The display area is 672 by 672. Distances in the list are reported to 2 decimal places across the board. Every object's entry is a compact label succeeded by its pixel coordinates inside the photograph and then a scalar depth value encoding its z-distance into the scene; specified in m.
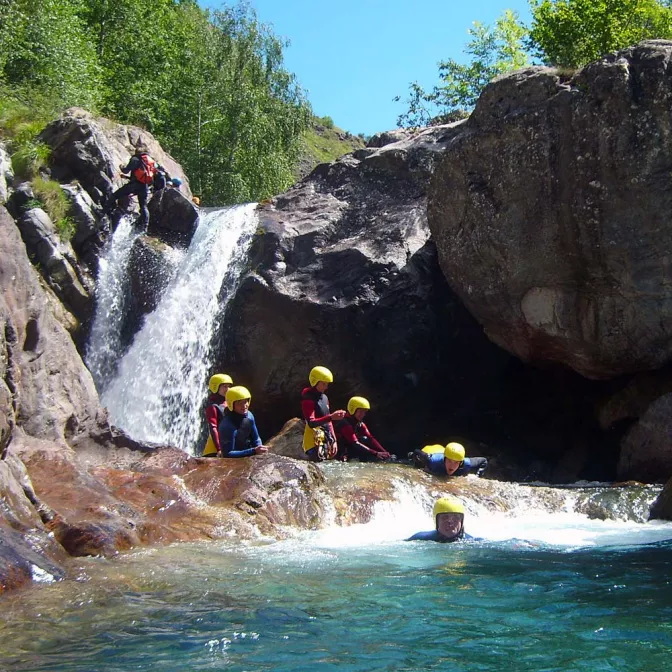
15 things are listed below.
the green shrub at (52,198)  16.92
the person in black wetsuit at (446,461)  11.99
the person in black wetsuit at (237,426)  10.98
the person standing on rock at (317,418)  12.49
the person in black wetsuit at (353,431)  13.22
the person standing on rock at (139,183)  18.19
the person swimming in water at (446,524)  8.53
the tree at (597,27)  27.03
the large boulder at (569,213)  13.17
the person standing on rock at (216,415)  11.57
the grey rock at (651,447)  13.30
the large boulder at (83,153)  18.41
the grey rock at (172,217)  19.09
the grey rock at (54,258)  16.41
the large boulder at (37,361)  9.20
